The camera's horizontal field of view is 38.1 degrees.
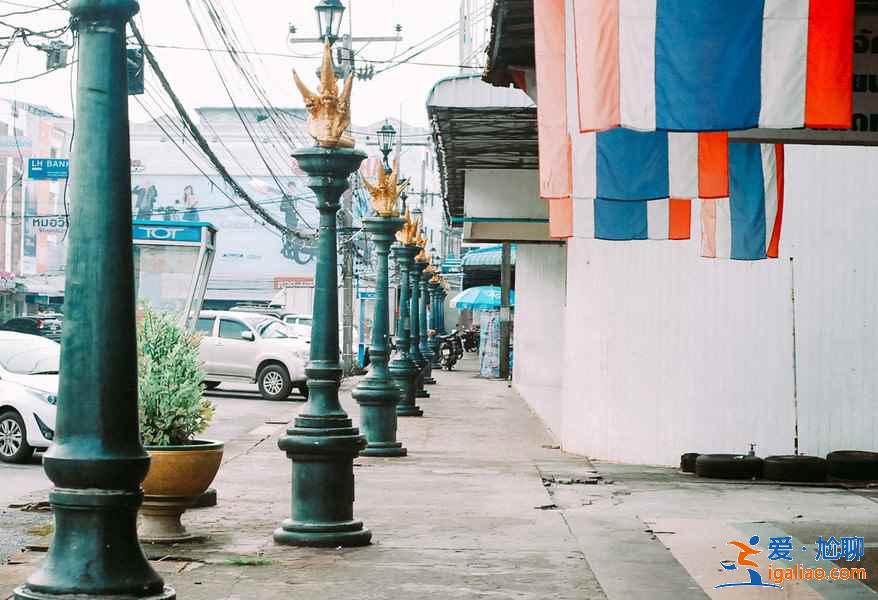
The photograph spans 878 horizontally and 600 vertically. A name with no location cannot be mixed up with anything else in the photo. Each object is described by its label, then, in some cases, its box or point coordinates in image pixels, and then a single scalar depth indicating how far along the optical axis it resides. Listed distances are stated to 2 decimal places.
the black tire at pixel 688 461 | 15.13
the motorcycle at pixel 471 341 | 75.38
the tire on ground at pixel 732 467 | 14.71
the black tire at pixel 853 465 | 14.41
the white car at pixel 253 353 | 28.97
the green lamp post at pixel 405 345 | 24.52
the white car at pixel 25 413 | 15.70
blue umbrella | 45.47
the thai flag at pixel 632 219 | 10.90
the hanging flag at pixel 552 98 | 7.34
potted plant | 9.70
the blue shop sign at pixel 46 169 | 29.42
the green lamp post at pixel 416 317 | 31.30
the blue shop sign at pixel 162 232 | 26.06
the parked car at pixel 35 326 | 49.38
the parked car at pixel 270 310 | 47.33
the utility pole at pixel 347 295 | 36.09
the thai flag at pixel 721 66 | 5.55
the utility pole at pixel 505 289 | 40.44
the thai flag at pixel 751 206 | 11.01
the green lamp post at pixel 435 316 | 51.44
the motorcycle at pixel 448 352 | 51.22
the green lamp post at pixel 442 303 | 62.53
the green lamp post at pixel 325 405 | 9.93
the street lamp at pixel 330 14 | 13.65
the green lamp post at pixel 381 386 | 17.23
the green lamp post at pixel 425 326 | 37.97
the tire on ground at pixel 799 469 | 14.45
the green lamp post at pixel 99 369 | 4.84
